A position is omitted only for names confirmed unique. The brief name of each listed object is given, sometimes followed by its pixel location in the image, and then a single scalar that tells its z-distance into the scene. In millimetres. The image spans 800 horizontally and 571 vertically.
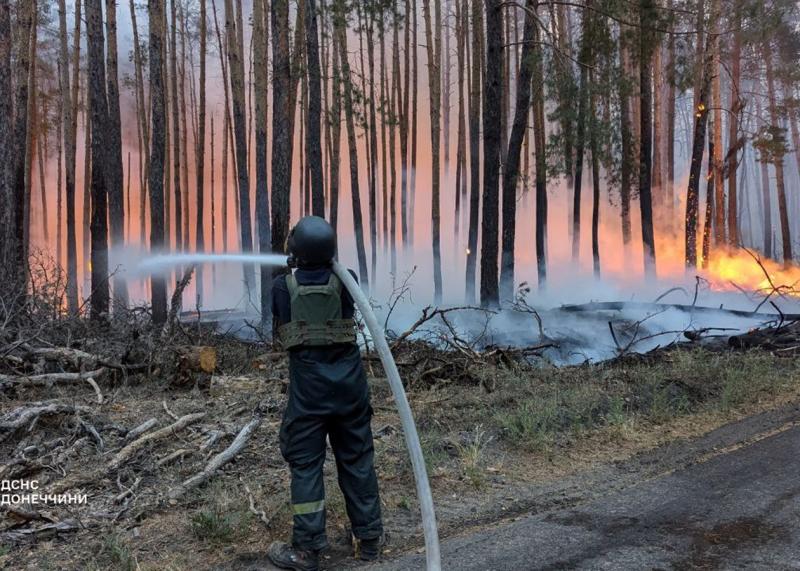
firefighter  3074
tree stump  6613
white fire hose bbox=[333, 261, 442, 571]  2598
